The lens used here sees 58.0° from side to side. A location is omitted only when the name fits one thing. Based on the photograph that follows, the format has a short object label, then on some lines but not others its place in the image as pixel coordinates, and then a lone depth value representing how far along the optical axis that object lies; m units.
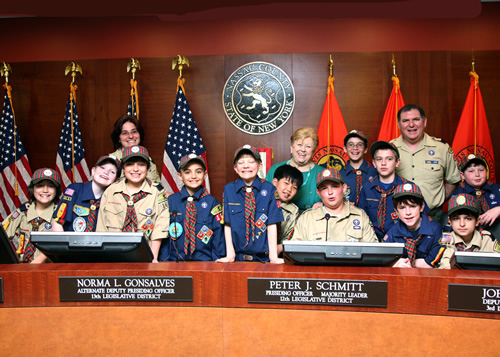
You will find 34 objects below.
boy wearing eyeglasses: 4.20
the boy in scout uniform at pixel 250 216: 3.42
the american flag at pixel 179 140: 5.35
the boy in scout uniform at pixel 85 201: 3.61
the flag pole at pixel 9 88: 5.50
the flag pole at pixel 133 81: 5.38
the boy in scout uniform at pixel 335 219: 3.19
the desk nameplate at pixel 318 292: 1.94
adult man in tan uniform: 4.08
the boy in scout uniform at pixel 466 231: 3.21
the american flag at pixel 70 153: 5.43
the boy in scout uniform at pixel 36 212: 3.67
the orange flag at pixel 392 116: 5.21
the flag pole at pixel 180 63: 5.32
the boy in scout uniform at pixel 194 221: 3.46
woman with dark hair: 4.59
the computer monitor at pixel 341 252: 2.03
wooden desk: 1.87
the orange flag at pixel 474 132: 5.02
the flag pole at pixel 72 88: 5.38
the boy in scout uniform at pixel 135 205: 3.39
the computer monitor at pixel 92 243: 2.17
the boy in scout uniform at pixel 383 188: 3.64
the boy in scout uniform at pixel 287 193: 3.74
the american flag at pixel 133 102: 5.43
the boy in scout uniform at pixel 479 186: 4.02
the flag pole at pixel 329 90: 5.21
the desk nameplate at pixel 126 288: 2.03
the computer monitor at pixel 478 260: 2.03
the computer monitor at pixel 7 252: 2.29
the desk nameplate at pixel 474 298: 1.84
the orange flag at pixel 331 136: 5.25
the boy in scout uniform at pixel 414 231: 3.08
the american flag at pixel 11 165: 5.50
